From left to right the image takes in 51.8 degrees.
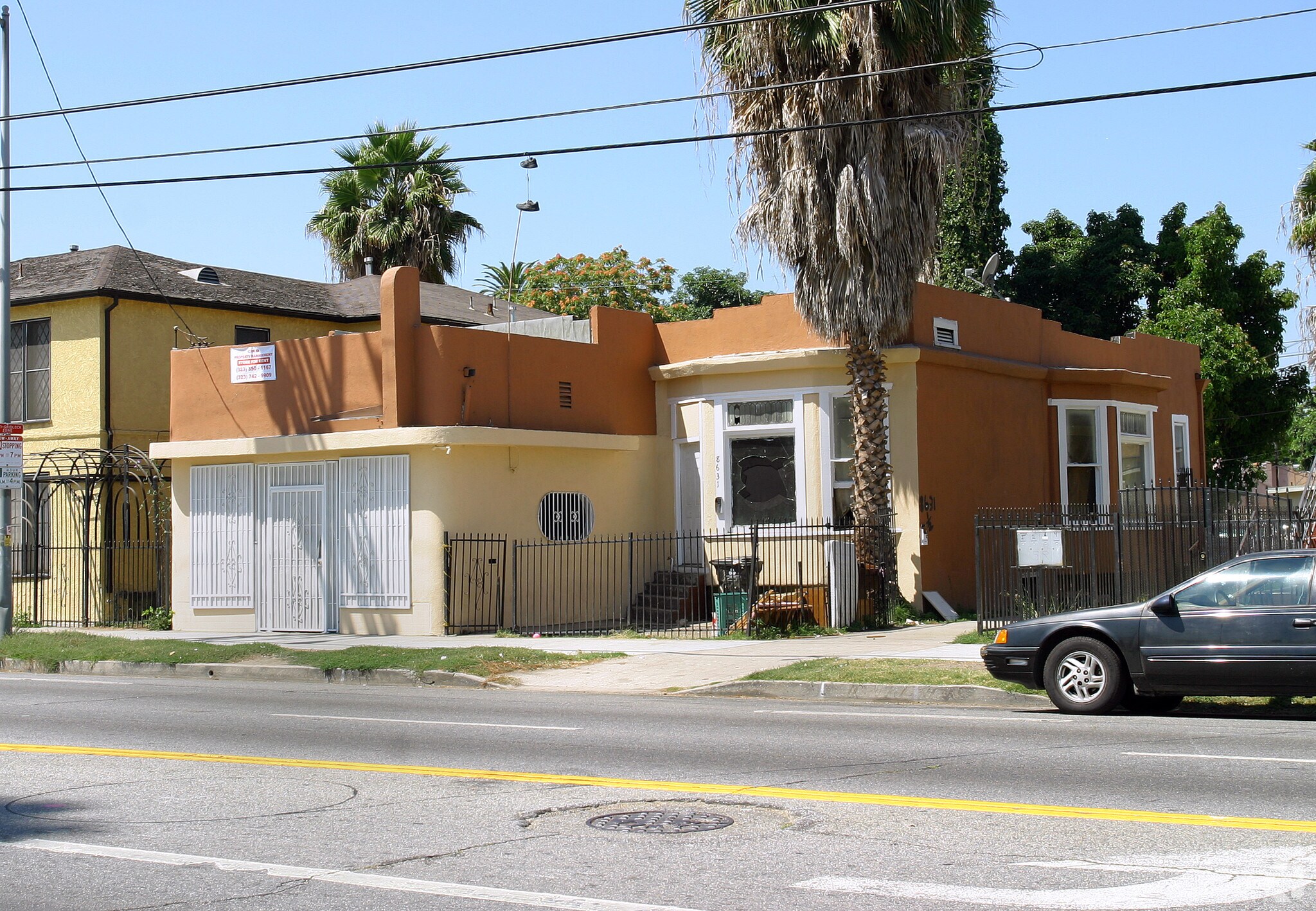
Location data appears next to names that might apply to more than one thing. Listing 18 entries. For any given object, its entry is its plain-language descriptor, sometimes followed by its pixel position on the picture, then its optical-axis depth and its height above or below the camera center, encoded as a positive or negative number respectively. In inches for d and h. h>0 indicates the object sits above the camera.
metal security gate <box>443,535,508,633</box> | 786.2 -29.1
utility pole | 795.4 +111.3
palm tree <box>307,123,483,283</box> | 1332.4 +321.1
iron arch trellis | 927.0 -0.2
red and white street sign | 791.7 +49.5
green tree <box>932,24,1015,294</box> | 1412.4 +318.1
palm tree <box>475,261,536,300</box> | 2035.1 +384.7
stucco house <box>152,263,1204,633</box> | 796.0 +53.7
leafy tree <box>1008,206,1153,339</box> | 1418.6 +266.3
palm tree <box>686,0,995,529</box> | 733.9 +204.6
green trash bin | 765.9 -44.8
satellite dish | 1005.2 +187.7
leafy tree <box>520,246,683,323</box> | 1937.7 +357.0
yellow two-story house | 942.4 +86.0
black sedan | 426.9 -40.1
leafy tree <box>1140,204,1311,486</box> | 1274.6 +182.0
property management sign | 851.4 +108.6
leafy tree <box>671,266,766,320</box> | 2060.8 +361.7
